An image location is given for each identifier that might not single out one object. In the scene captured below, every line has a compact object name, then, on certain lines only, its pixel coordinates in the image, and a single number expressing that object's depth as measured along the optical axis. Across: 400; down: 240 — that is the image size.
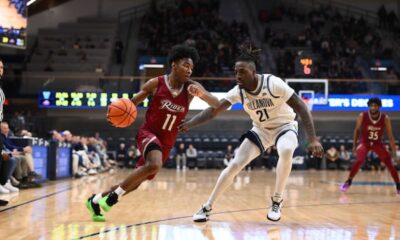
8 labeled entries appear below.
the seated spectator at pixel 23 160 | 9.93
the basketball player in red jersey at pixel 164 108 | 5.27
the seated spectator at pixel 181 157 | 23.09
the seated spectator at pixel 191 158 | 23.27
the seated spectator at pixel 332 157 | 23.27
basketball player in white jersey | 5.38
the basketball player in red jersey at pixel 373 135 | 9.33
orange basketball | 5.27
